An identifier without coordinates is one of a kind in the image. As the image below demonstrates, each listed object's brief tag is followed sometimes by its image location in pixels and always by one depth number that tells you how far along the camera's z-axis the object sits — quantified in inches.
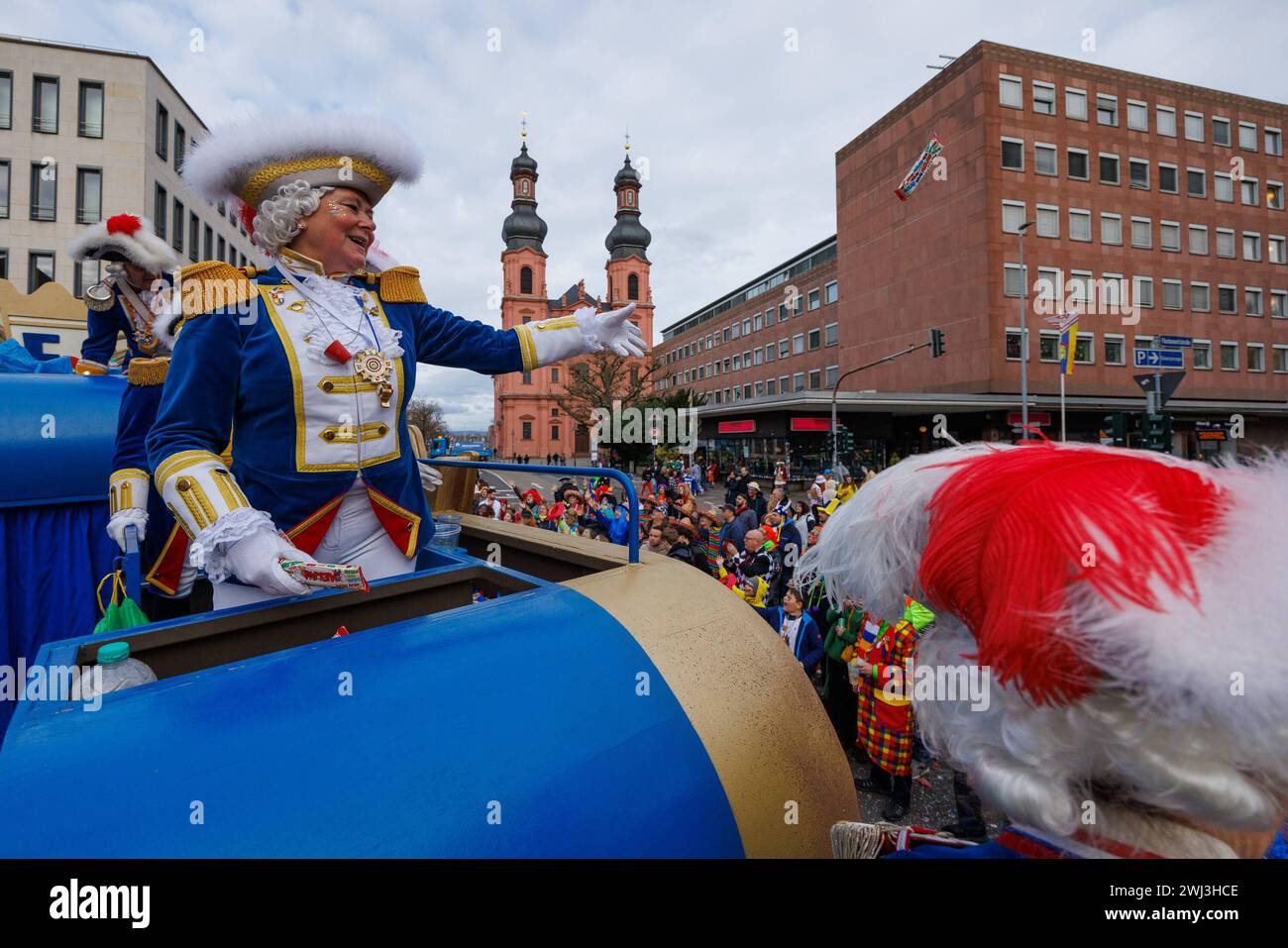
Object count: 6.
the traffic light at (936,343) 868.6
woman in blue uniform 69.9
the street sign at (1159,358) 645.3
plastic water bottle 50.0
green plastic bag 64.4
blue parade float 37.9
